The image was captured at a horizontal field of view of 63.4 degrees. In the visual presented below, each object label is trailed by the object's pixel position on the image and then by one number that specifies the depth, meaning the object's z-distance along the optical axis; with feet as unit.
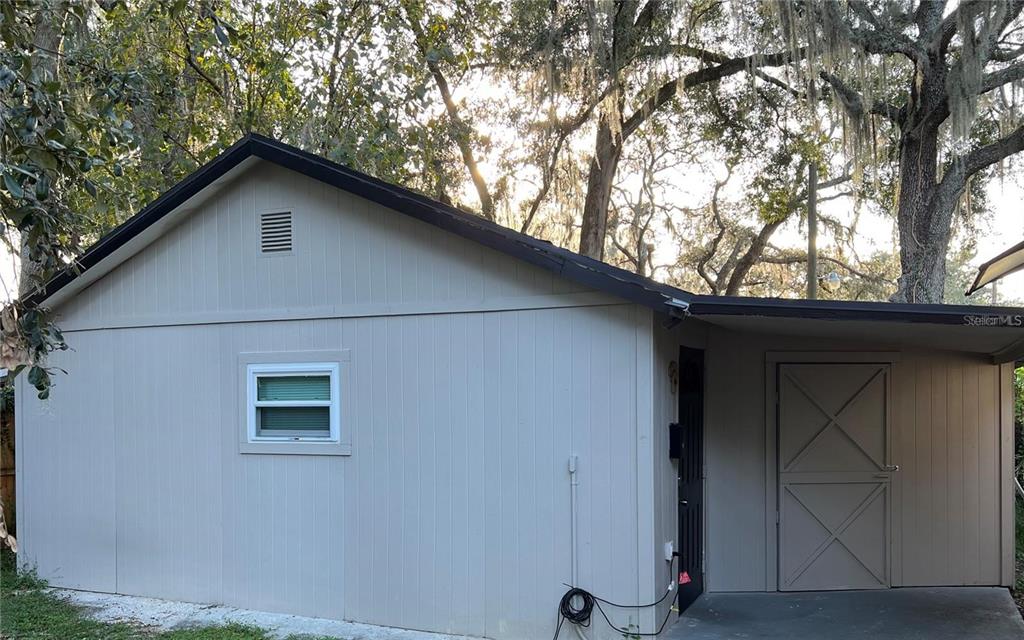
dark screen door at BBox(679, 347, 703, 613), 19.27
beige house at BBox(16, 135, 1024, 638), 16.69
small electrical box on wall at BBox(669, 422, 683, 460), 17.52
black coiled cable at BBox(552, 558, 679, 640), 16.28
